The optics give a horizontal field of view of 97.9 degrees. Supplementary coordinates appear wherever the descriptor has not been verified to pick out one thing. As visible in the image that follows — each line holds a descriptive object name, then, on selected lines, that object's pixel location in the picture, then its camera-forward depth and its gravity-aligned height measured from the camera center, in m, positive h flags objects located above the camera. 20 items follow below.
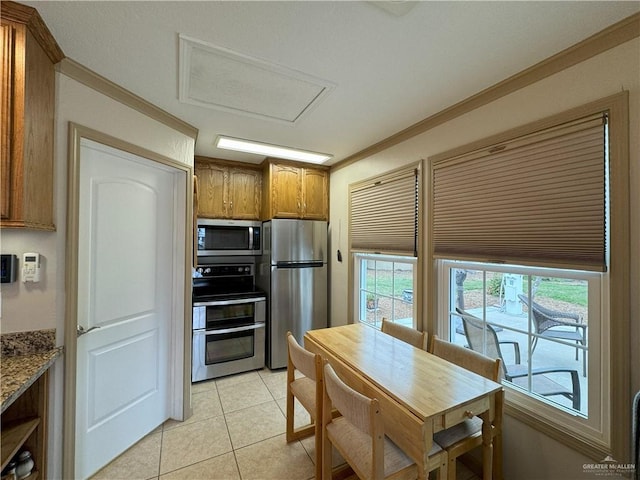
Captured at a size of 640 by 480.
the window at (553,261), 1.29 -0.10
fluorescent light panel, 2.76 +1.00
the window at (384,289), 2.60 -0.47
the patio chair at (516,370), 1.53 -0.76
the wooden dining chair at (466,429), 1.41 -1.01
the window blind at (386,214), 2.41 +0.29
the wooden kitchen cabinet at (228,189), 3.26 +0.66
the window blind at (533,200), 1.36 +0.25
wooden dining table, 1.23 -0.73
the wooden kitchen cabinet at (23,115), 1.24 +0.60
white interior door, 1.77 -0.41
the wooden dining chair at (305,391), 1.66 -1.05
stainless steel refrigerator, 3.25 -0.43
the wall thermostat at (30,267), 1.45 -0.13
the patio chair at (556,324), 1.48 -0.45
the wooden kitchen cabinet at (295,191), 3.29 +0.65
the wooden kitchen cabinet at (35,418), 1.42 -0.91
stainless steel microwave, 3.21 +0.07
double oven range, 2.94 -0.87
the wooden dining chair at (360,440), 1.21 -1.02
